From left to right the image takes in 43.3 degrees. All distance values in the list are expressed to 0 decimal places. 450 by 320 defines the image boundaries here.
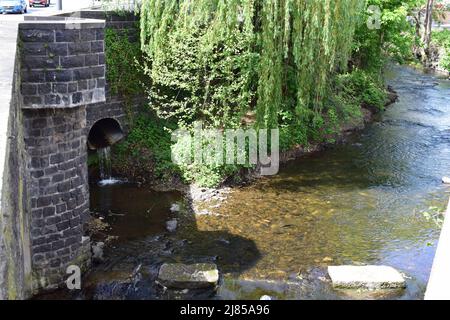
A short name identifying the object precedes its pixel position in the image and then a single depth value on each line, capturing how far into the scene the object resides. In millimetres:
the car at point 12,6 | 22812
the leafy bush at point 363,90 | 21422
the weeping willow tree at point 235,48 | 14172
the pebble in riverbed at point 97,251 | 10375
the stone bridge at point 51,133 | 8242
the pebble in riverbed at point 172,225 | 11930
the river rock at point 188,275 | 9516
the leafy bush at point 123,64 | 14711
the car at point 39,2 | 30234
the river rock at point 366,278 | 9562
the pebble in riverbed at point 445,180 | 14727
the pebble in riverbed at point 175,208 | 12953
